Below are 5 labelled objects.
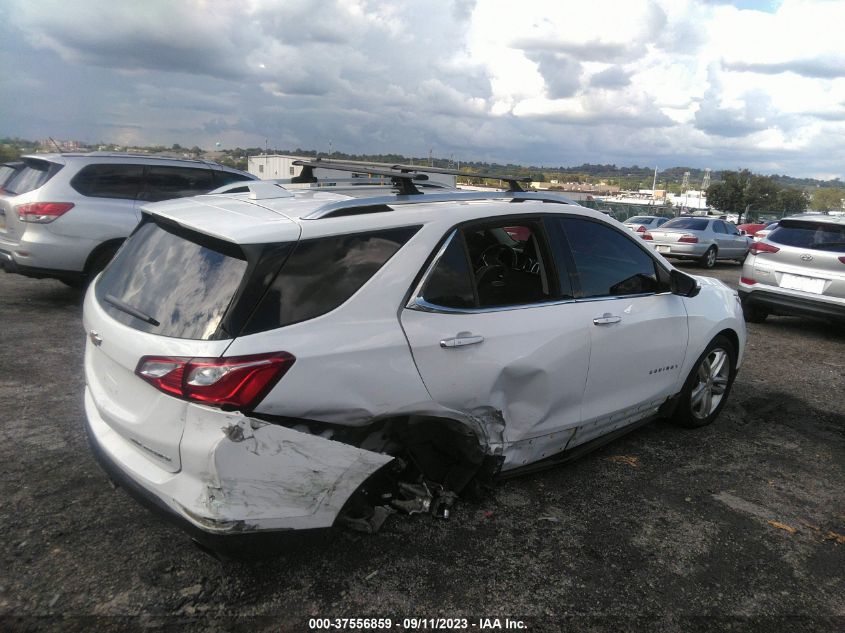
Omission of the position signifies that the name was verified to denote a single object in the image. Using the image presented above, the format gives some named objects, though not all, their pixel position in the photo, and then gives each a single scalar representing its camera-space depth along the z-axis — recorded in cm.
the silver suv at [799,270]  774
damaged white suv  229
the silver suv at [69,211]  687
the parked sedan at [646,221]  1991
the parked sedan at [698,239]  1711
